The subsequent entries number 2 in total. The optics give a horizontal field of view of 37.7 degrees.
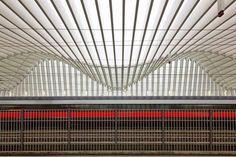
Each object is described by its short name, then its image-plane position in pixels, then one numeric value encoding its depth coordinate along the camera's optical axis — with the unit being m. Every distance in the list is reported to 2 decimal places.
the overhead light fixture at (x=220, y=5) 8.09
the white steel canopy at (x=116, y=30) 11.46
